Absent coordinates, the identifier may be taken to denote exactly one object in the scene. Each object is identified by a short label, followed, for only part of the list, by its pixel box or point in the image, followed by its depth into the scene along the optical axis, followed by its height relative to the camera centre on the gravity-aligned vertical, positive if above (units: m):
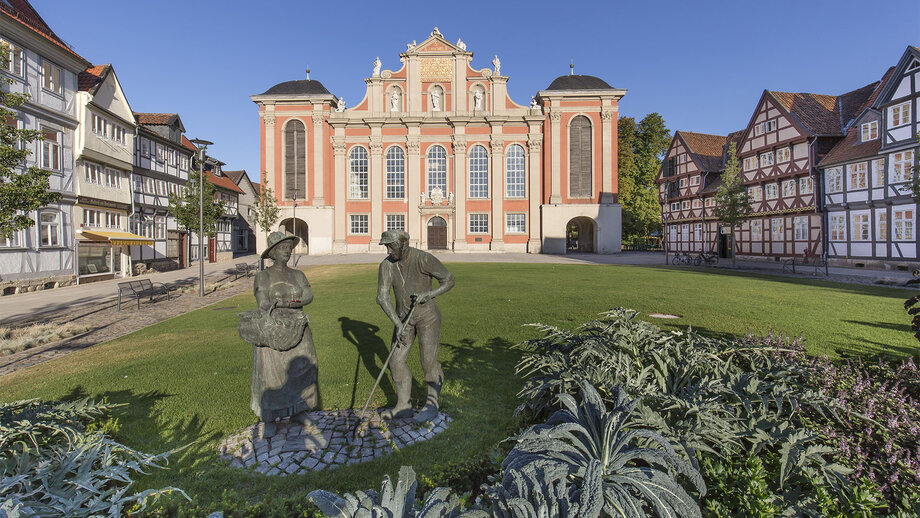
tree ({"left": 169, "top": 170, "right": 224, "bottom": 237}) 22.89 +2.60
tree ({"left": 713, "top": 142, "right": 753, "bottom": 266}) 25.94 +3.25
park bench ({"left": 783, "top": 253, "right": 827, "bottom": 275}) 23.98 -0.86
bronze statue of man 4.30 -0.61
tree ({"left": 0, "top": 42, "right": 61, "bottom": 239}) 8.27 +1.58
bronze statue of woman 3.92 -0.89
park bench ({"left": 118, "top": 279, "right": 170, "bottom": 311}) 12.37 -1.16
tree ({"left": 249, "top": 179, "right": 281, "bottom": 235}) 28.02 +2.98
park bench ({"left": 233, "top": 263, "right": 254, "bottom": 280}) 21.73 -0.95
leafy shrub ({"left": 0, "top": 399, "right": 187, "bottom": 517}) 2.07 -1.32
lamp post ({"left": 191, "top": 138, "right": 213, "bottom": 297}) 15.32 +3.72
